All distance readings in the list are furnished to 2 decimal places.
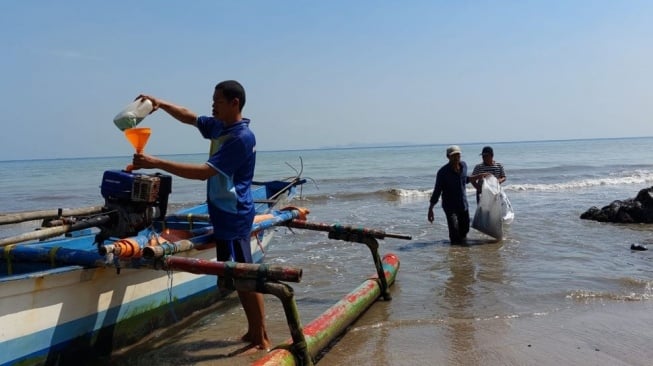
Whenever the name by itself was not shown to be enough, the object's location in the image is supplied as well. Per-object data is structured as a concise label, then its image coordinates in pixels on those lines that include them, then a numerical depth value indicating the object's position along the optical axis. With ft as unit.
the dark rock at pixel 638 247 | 26.73
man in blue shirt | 12.46
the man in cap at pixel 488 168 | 31.83
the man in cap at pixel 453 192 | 28.90
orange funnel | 12.51
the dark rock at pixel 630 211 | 36.50
